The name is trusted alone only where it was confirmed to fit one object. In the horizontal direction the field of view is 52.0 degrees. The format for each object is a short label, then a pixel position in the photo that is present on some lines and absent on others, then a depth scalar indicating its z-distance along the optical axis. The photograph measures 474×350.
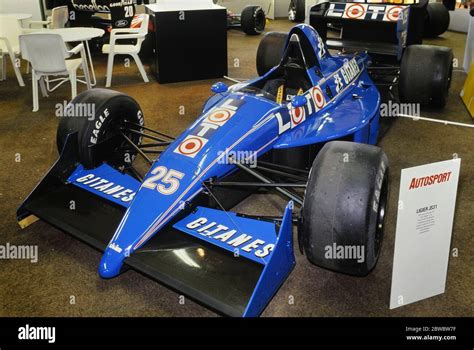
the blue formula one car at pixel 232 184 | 2.11
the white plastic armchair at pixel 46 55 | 4.85
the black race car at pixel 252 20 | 9.32
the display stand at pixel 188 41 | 5.95
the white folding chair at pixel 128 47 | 5.88
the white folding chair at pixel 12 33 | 6.01
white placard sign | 2.04
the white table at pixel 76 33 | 5.29
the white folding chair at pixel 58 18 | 6.30
